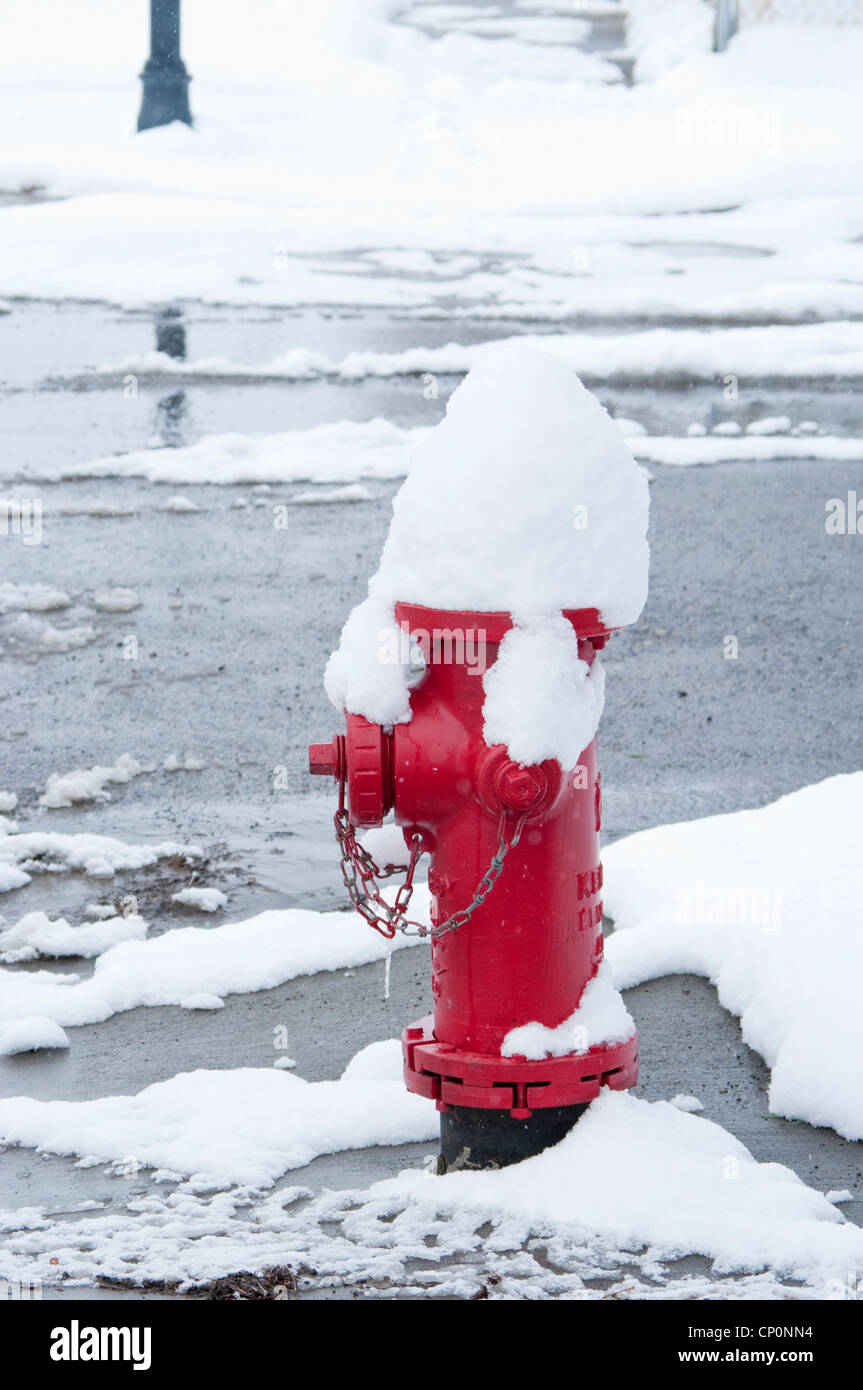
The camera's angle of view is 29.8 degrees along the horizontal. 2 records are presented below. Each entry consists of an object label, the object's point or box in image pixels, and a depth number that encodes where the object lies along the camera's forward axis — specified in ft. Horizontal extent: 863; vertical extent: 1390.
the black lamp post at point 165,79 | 53.89
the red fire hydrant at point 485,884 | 8.45
